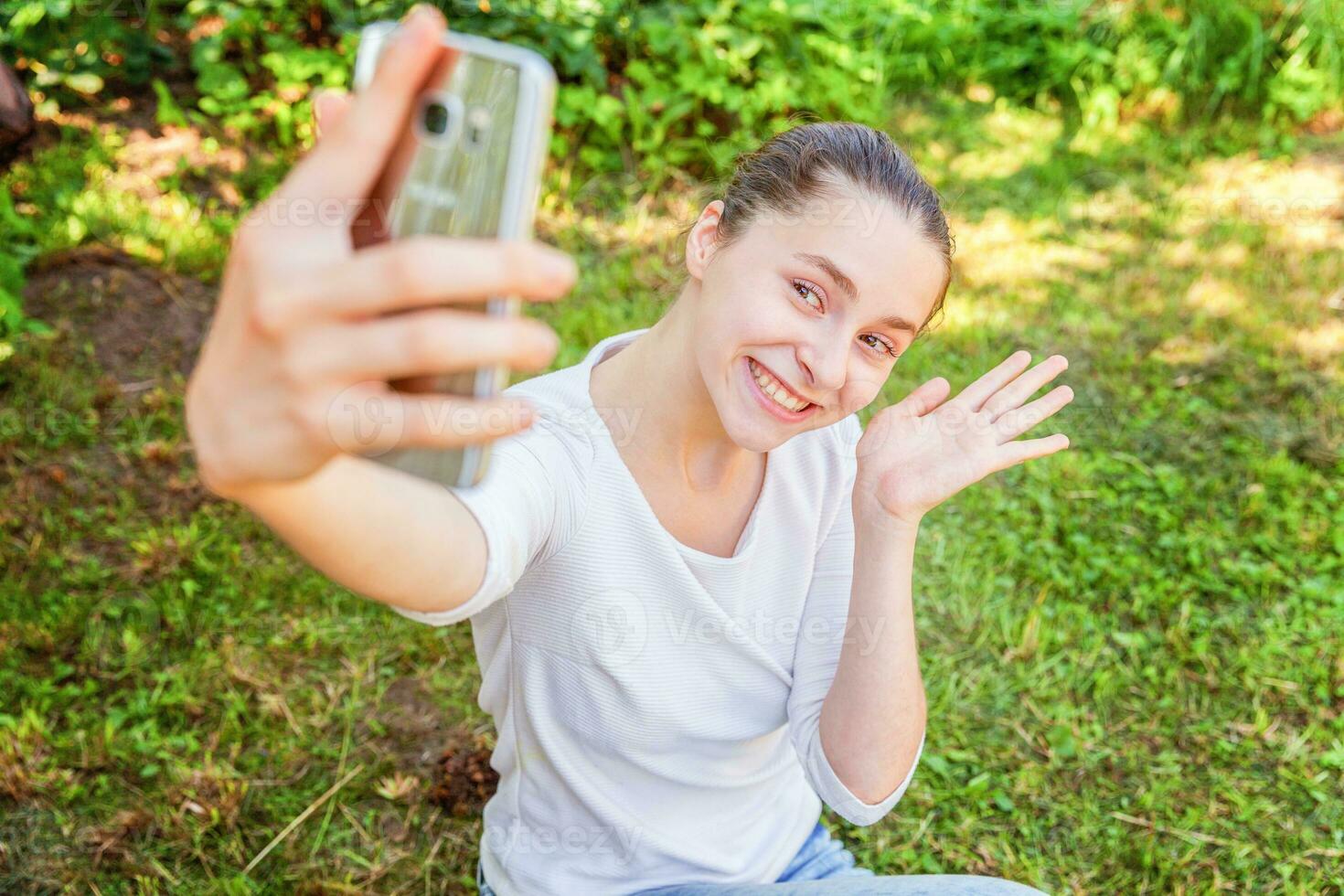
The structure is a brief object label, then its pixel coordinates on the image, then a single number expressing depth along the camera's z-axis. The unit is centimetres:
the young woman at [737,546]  150
